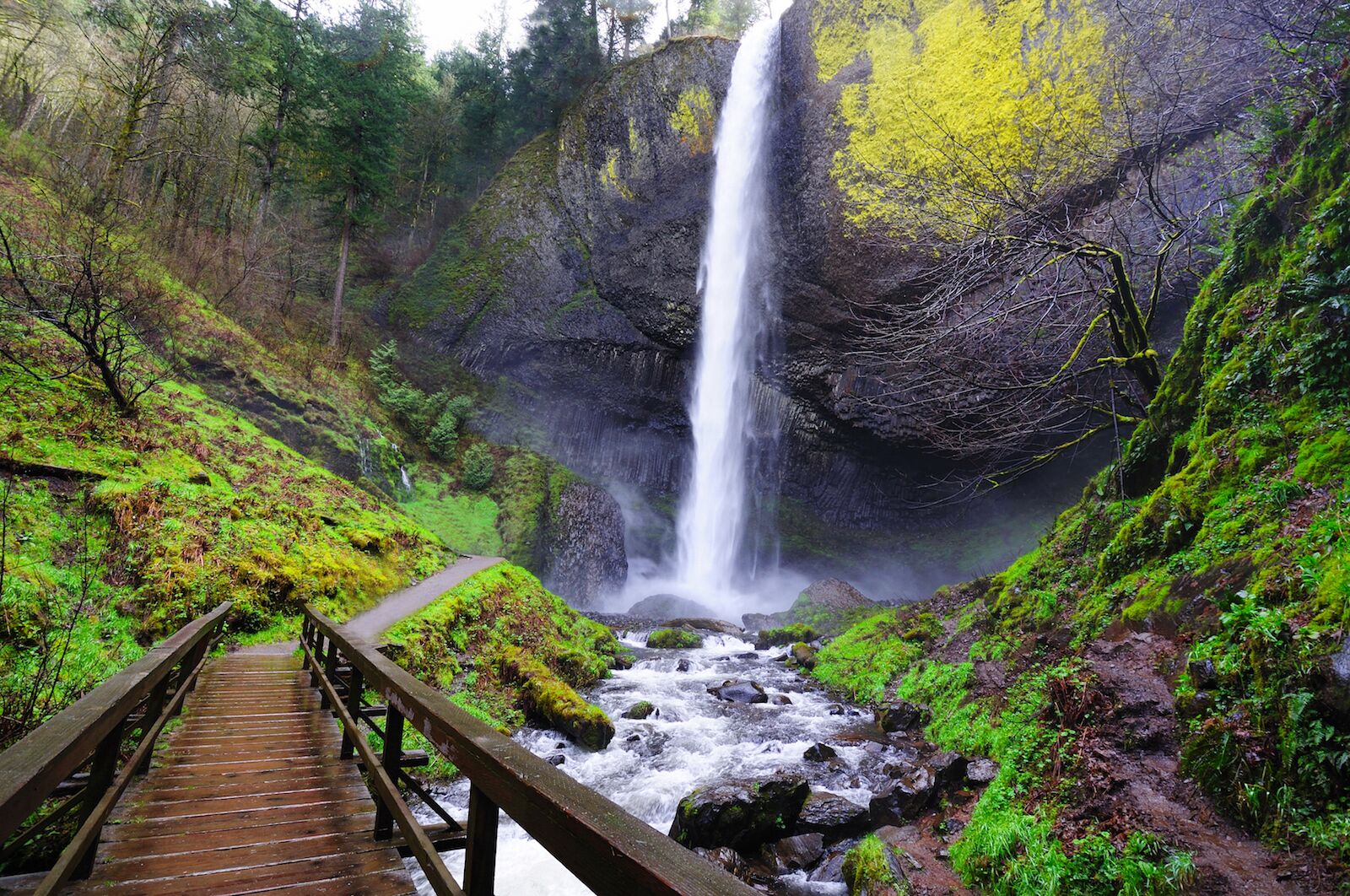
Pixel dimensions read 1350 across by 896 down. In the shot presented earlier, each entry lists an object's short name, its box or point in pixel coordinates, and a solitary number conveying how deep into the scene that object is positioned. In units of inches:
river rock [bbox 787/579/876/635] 631.8
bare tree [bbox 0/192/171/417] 366.3
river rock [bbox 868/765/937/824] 227.6
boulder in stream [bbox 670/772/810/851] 209.3
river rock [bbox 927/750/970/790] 234.1
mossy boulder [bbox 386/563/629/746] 306.7
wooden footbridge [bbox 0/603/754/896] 54.9
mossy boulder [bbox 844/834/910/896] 176.1
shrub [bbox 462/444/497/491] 858.8
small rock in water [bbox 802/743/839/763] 288.0
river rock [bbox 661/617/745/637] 676.7
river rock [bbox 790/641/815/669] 494.6
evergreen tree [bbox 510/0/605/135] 1059.9
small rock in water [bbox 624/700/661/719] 346.3
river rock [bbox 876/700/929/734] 326.0
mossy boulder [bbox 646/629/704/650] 565.6
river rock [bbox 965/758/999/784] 224.8
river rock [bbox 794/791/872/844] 218.7
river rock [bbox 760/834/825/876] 204.8
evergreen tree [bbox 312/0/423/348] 839.1
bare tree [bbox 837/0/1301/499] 287.6
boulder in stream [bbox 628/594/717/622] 783.1
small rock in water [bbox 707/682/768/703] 392.5
